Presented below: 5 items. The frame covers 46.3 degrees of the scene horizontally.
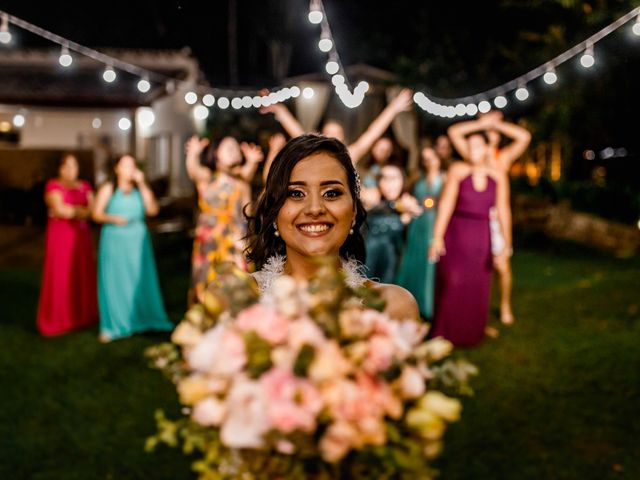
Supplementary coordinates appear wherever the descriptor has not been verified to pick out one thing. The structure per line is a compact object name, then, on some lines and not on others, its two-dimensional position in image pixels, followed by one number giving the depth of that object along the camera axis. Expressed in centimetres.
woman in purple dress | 671
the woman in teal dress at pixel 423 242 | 801
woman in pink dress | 762
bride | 222
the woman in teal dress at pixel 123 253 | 723
